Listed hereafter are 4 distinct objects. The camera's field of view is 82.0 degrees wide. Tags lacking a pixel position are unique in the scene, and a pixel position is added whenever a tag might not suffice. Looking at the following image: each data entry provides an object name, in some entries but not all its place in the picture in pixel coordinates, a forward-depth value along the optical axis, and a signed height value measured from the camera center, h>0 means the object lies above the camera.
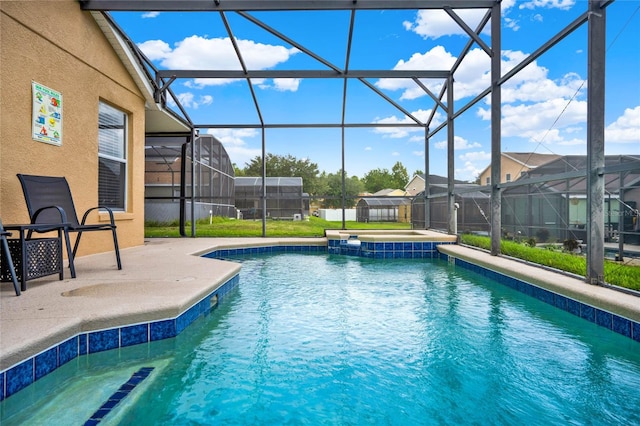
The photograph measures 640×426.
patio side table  2.75 -0.34
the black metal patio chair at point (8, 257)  2.47 -0.31
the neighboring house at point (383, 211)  16.64 +0.15
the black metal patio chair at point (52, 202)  3.22 +0.10
